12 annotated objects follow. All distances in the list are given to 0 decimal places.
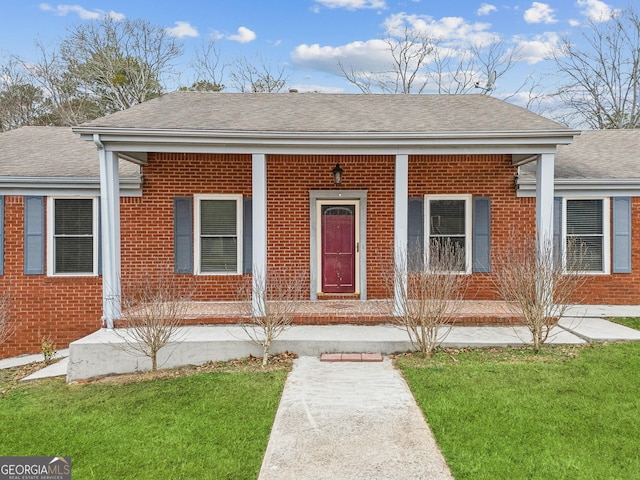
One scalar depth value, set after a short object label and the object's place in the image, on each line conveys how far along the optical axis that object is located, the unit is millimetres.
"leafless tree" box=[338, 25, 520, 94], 22953
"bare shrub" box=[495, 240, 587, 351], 6162
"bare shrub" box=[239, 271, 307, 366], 6066
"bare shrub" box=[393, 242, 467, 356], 5984
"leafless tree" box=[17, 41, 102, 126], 22031
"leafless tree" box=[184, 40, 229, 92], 23312
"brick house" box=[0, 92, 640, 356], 8227
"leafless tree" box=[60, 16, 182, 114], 22406
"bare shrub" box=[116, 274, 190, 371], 5906
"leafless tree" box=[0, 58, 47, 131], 22500
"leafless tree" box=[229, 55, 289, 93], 22859
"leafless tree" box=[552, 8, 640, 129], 21547
